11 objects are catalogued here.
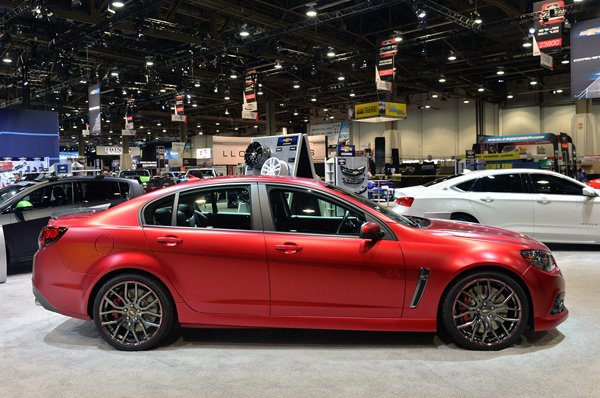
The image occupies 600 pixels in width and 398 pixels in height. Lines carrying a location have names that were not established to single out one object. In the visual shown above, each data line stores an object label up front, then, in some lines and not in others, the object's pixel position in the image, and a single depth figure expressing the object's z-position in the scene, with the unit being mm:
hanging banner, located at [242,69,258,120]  22422
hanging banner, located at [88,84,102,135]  18797
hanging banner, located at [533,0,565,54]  13031
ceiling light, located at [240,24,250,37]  17438
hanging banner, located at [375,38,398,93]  17219
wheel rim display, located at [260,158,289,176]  10070
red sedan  3664
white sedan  7637
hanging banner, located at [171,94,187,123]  25922
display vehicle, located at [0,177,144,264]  7008
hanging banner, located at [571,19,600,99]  11195
